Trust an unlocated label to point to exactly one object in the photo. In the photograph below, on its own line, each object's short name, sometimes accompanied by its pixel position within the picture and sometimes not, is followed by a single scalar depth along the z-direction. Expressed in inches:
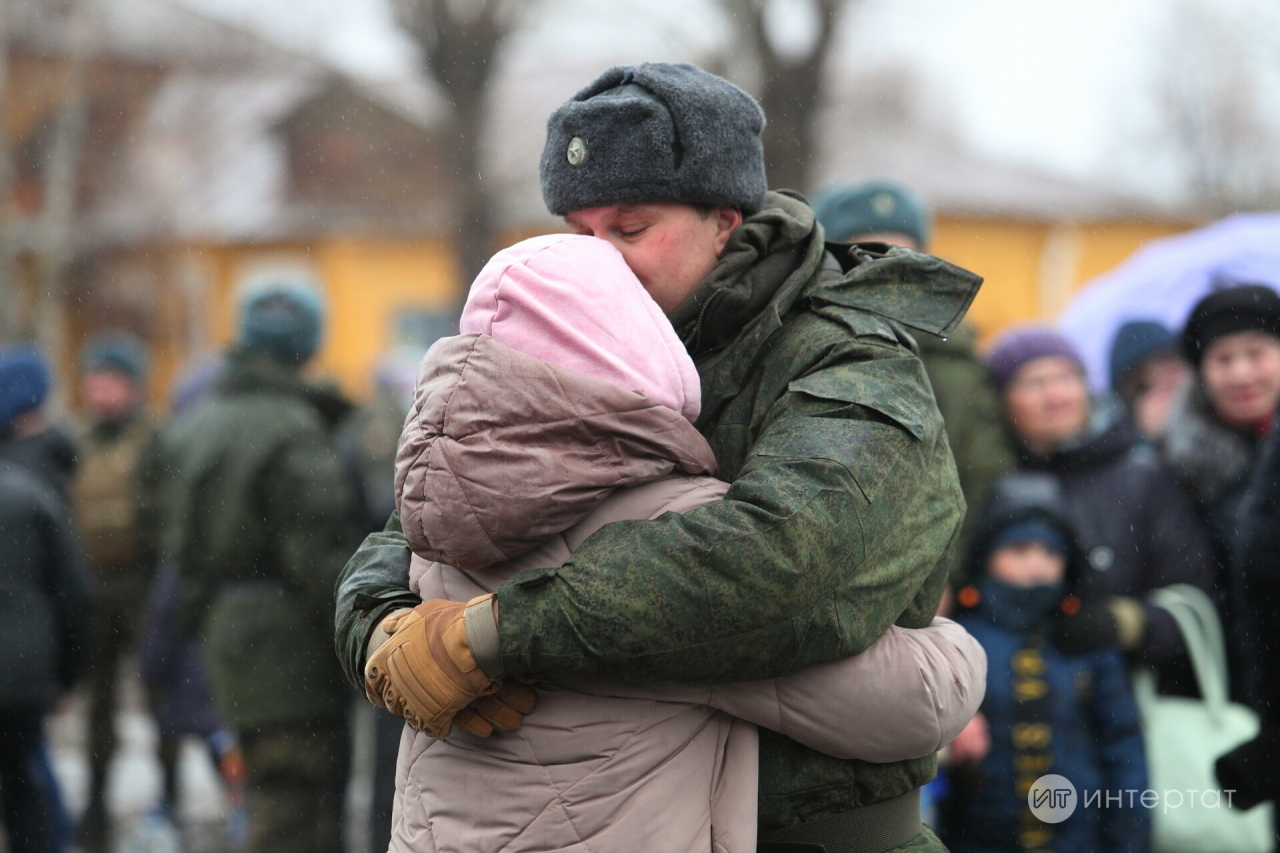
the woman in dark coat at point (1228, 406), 262.4
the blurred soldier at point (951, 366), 258.1
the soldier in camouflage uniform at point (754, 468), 106.5
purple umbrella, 324.2
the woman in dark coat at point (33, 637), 302.0
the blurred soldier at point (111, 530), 430.9
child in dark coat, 241.9
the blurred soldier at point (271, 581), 303.7
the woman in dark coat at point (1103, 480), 274.5
